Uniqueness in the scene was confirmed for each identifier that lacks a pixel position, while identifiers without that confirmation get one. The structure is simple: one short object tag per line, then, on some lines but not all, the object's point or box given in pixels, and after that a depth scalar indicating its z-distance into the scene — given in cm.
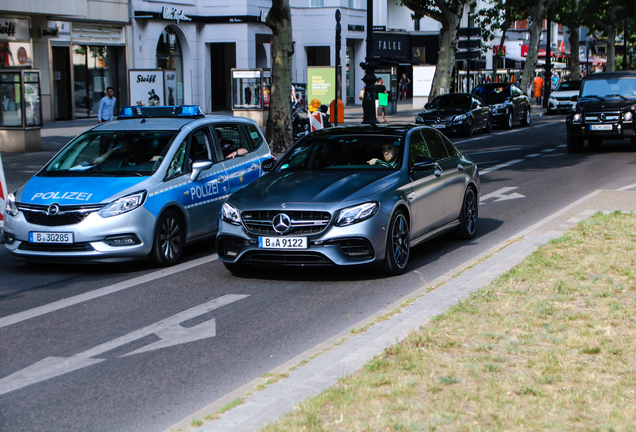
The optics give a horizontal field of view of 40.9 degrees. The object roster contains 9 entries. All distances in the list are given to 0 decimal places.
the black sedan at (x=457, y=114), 2886
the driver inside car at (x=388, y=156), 886
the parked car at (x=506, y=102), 3278
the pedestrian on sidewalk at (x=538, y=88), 5831
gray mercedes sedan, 779
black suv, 2105
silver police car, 843
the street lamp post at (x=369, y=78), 2202
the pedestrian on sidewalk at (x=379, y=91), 3504
